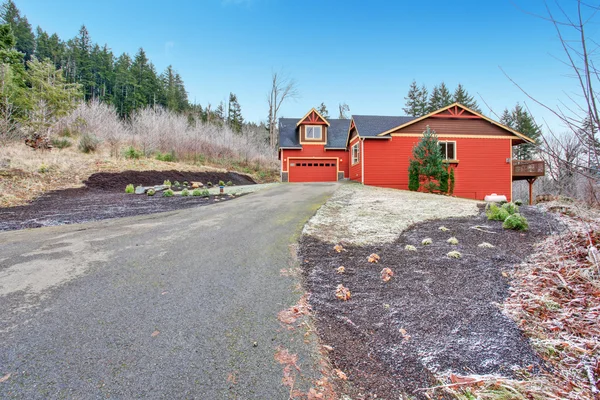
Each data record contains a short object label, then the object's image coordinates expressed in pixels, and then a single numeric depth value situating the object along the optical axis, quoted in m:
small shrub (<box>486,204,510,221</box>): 6.03
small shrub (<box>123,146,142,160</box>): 15.39
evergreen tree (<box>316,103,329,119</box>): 49.34
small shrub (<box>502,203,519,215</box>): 6.26
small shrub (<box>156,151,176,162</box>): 17.51
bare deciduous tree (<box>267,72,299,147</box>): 32.38
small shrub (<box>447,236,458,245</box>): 4.49
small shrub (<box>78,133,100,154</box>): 14.98
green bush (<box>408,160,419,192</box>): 14.09
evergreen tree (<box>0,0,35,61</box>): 40.04
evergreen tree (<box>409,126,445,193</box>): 13.39
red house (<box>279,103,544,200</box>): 15.64
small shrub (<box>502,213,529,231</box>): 5.17
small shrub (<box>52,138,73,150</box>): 15.18
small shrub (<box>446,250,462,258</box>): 3.90
